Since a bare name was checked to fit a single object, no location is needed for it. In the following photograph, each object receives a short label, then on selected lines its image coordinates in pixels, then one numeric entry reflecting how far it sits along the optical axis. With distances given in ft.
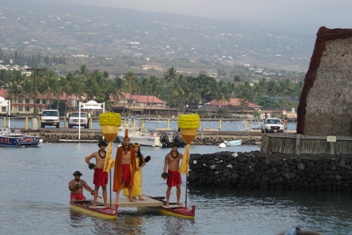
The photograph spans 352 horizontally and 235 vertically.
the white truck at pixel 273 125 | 274.16
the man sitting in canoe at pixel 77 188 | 98.84
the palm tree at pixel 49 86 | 612.70
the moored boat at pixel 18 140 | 242.78
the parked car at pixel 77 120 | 306.96
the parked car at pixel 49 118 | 306.76
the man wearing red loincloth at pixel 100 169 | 90.75
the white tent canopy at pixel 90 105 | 308.17
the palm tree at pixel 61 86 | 624.22
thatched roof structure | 128.77
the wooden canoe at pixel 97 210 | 90.74
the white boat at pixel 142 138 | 270.05
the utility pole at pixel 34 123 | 284.00
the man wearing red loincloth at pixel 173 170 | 92.54
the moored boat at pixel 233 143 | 265.75
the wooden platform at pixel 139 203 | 91.81
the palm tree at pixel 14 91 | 624.18
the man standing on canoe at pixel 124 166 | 91.09
